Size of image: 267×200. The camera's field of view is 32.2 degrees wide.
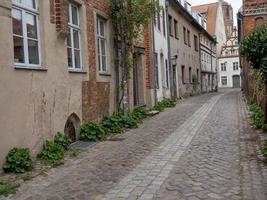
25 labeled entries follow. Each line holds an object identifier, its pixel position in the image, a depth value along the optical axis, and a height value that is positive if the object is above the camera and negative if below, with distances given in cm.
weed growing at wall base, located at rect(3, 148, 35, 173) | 793 -134
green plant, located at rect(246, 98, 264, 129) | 1305 -127
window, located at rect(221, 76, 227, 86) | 7725 -46
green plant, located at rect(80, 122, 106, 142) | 1169 -130
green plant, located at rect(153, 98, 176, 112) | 2068 -120
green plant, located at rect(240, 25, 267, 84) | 1098 +71
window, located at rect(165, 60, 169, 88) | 2658 +39
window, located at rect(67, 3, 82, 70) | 1153 +112
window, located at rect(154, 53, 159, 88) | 2292 +51
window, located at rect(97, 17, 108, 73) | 1389 +114
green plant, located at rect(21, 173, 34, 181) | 758 -153
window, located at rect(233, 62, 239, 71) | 7581 +202
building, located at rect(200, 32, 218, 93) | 4684 +170
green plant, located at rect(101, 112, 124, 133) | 1313 -124
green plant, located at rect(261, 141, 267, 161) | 845 -144
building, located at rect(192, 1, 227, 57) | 7250 +970
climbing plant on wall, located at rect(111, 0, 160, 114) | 1485 +186
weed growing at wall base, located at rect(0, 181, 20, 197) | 673 -155
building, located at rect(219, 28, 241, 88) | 7581 +148
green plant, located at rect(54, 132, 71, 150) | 998 -125
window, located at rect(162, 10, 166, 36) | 2674 +320
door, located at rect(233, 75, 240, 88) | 7647 -70
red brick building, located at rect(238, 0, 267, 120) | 2605 +360
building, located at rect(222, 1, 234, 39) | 9594 +1279
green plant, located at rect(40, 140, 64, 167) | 897 -142
